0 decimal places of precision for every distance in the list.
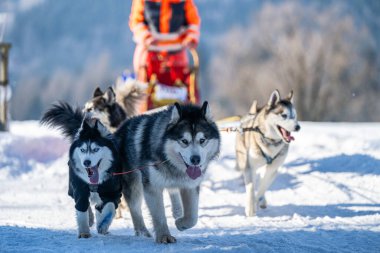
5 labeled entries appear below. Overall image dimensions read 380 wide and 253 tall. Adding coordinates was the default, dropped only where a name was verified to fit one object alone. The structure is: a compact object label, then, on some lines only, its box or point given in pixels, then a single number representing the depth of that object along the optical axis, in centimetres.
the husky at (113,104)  1211
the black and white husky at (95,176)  827
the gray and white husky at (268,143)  1193
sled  1388
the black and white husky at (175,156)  795
